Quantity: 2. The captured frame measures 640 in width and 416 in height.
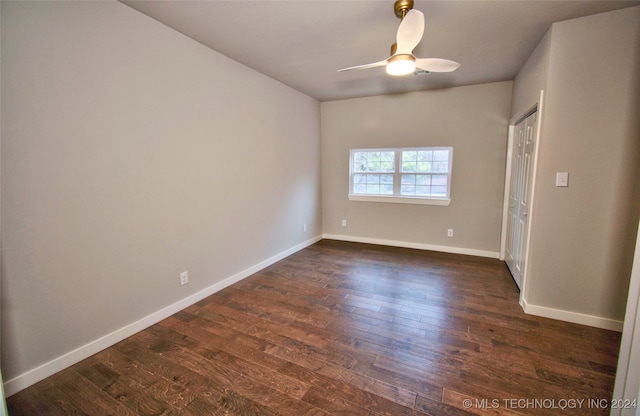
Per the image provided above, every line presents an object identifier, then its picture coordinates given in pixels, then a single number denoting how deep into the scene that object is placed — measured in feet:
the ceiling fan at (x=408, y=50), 5.76
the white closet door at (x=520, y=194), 9.30
